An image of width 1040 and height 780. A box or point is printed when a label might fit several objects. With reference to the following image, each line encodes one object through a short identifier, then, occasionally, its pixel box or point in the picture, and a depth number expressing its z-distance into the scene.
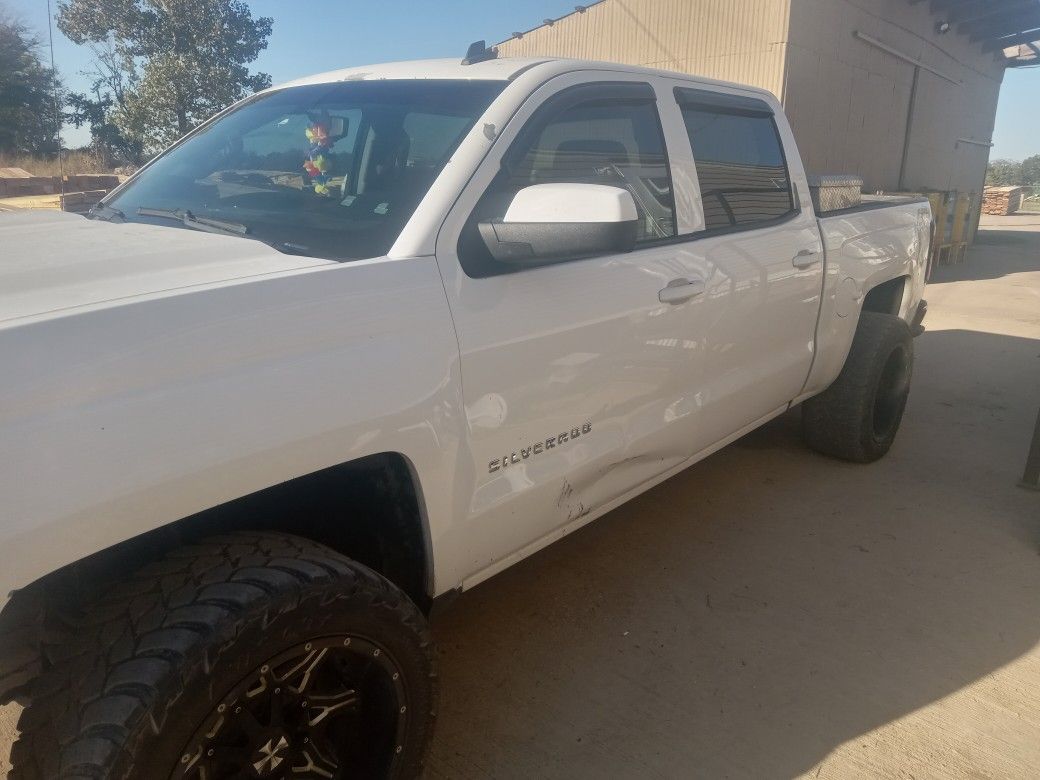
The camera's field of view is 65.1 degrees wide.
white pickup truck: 1.42
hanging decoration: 2.40
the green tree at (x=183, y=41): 25.14
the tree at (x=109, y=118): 25.19
